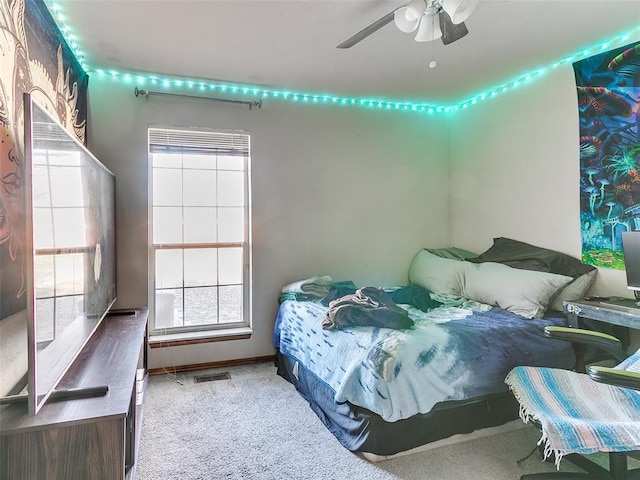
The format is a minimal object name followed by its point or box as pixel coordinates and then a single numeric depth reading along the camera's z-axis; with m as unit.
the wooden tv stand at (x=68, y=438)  1.11
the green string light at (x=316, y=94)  2.46
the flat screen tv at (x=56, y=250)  1.07
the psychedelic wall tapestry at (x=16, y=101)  1.38
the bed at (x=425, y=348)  1.97
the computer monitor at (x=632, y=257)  2.18
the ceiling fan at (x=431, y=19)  1.65
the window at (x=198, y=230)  3.26
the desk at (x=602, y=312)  2.07
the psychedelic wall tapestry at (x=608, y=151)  2.43
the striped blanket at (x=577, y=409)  1.43
